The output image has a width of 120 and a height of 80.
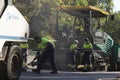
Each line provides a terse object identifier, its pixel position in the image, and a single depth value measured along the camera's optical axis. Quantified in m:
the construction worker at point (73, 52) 19.31
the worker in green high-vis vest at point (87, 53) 19.39
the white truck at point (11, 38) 12.37
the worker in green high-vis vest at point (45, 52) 17.19
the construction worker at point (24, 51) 20.95
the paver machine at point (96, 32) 20.28
